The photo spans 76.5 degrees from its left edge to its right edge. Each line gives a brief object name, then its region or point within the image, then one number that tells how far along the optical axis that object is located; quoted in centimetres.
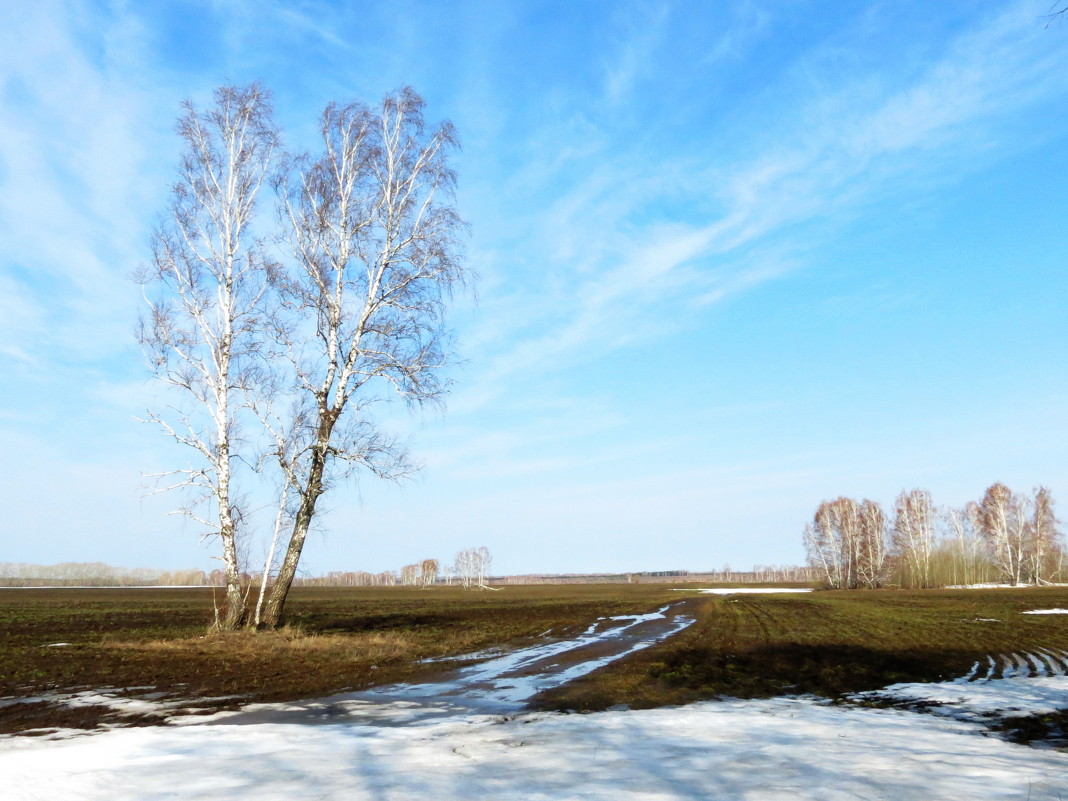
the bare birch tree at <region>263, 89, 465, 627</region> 1698
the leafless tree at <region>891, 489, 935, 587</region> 8319
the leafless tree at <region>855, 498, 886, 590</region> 8969
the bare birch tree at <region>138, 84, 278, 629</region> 1652
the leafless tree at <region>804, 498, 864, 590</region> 9244
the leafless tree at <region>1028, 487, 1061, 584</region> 8088
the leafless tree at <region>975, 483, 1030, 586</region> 8225
